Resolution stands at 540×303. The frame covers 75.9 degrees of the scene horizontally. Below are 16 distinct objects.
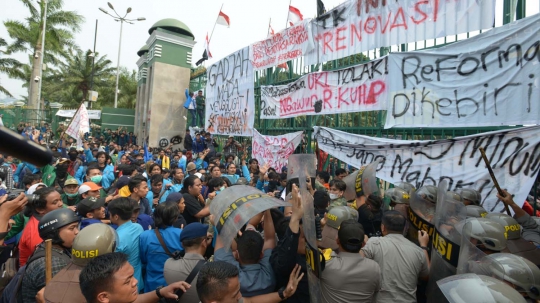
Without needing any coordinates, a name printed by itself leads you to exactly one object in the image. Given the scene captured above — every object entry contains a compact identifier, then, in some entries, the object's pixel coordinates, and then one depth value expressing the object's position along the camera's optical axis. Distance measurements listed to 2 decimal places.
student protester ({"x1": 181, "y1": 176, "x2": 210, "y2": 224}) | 4.34
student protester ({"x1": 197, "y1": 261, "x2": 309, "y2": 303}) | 1.94
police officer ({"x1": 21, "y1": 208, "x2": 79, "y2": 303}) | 2.35
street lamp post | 25.57
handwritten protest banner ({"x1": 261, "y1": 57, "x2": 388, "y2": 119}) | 5.79
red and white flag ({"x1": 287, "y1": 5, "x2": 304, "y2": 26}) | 8.97
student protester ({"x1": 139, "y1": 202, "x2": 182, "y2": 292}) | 3.08
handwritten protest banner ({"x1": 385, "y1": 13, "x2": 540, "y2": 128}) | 4.08
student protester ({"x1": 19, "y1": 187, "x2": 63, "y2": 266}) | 3.10
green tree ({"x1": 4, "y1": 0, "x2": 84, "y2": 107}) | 25.00
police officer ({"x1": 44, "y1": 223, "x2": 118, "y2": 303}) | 2.08
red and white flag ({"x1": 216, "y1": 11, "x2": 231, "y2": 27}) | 10.92
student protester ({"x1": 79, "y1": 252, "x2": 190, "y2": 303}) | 1.84
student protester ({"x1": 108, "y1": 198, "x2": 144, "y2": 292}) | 3.12
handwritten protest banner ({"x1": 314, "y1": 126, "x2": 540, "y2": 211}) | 4.06
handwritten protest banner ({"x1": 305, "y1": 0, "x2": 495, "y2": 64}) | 4.66
